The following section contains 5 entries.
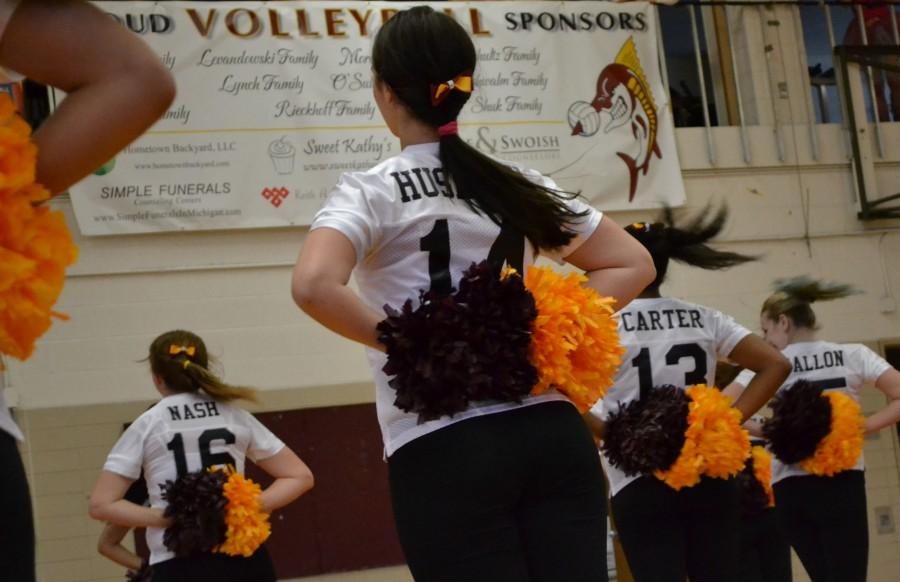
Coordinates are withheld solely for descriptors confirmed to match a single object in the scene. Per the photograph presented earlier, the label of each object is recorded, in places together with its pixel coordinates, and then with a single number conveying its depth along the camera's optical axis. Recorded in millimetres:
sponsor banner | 16398
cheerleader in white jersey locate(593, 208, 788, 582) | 7804
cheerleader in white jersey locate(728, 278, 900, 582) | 10541
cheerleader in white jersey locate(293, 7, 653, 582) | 4080
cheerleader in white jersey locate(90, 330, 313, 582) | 9243
